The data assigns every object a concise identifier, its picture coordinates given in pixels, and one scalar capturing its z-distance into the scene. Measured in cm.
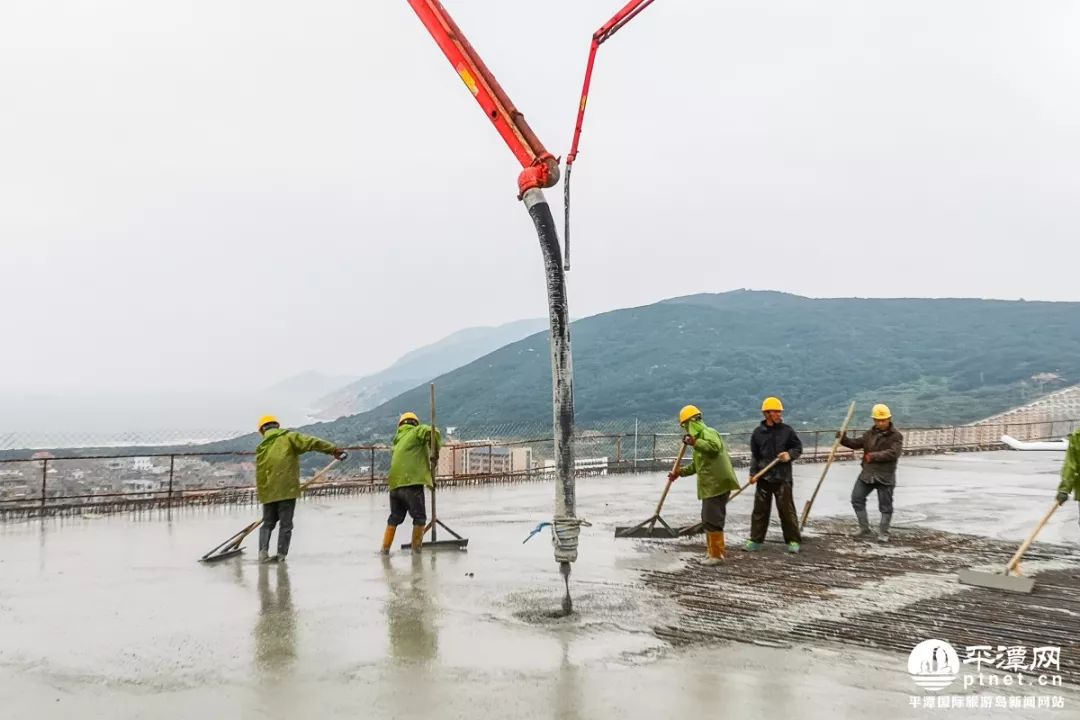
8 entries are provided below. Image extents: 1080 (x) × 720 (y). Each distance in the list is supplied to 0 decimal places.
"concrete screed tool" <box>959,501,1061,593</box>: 721
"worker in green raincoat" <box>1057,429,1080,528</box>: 803
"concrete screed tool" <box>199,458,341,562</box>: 923
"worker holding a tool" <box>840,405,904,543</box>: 992
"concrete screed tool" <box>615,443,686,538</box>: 1048
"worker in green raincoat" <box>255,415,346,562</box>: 902
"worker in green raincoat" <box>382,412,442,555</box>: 938
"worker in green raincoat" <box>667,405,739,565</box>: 871
